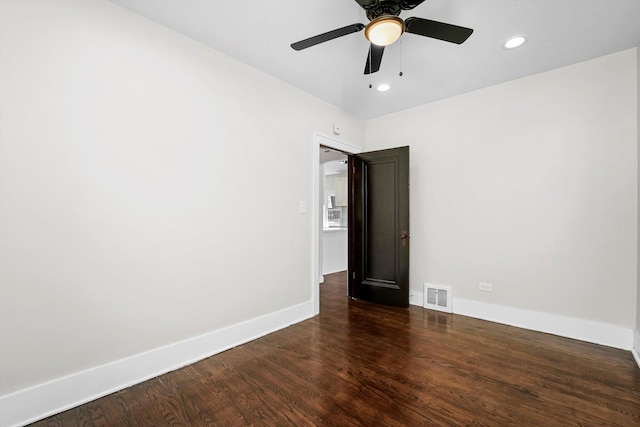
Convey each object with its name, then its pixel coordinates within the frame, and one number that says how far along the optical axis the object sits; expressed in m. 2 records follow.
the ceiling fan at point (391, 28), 1.65
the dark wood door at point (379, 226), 3.69
